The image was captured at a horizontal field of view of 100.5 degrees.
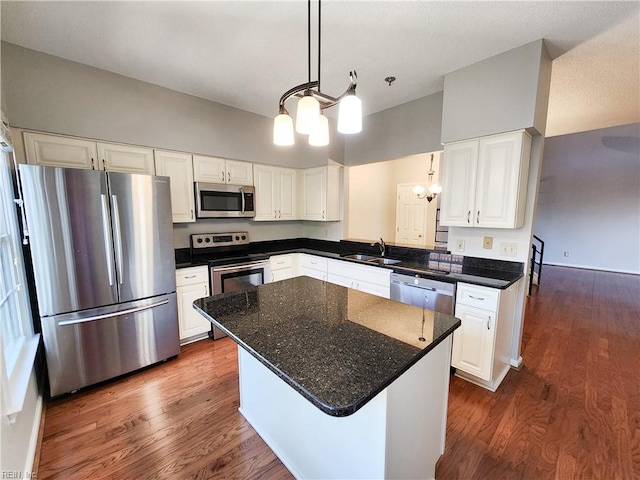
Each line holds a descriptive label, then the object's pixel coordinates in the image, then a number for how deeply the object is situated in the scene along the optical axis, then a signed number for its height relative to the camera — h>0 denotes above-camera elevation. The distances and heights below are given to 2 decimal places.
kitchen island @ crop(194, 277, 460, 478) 0.97 -0.58
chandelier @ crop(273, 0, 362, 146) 1.17 +0.44
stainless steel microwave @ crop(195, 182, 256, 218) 3.06 +0.12
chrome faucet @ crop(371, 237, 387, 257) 3.36 -0.46
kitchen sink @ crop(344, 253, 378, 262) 3.36 -0.60
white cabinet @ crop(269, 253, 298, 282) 3.50 -0.75
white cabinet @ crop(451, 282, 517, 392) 2.08 -1.00
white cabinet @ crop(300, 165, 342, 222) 3.73 +0.26
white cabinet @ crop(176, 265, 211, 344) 2.76 -0.91
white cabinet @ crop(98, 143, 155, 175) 2.46 +0.50
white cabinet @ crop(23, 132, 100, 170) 2.14 +0.50
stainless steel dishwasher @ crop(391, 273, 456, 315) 2.30 -0.75
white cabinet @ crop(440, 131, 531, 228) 2.16 +0.25
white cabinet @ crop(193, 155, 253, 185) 3.06 +0.49
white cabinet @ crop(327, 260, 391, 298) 2.80 -0.76
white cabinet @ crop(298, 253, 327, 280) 3.52 -0.75
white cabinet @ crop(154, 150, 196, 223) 2.81 +0.33
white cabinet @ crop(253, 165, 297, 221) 3.61 +0.25
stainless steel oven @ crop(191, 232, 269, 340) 2.97 -0.59
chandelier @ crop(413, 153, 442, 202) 4.73 +0.38
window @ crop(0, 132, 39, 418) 1.64 -0.58
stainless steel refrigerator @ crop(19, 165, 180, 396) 1.93 -0.46
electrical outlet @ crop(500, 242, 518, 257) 2.36 -0.35
